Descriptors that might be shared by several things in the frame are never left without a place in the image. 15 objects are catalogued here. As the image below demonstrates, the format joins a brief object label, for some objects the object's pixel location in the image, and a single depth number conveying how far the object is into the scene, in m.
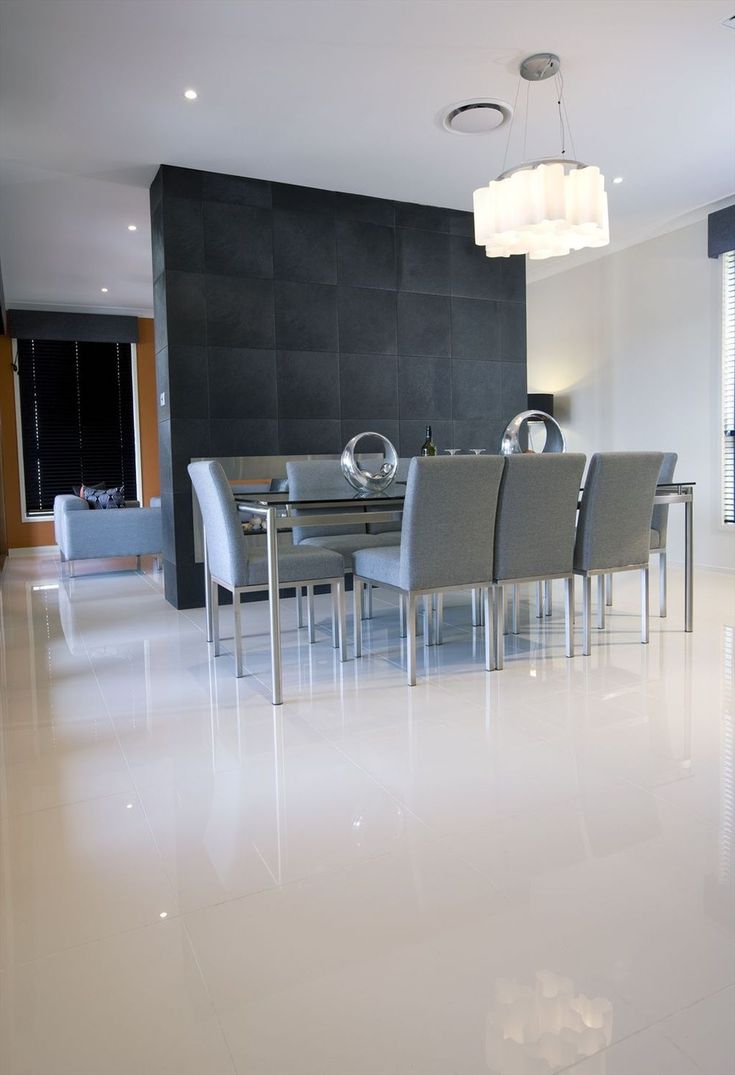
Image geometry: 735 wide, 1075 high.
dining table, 2.80
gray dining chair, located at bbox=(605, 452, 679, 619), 3.90
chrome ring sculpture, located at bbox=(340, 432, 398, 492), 3.38
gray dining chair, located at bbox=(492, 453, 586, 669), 3.06
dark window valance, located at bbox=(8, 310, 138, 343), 7.99
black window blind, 8.38
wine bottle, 3.77
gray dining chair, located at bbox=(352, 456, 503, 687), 2.86
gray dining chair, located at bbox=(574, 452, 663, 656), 3.25
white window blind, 5.54
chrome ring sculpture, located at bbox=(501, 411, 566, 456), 3.49
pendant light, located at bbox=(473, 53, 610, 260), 3.20
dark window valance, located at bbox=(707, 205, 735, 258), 5.34
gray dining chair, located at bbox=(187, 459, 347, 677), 3.02
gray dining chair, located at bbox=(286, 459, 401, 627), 4.11
